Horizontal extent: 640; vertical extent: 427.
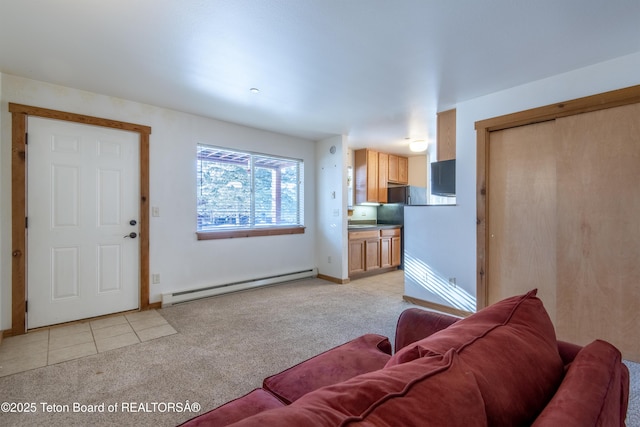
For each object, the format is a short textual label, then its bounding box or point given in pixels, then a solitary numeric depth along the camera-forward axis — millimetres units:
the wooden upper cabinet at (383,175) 5902
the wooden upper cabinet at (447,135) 3512
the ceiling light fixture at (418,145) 4512
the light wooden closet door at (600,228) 2293
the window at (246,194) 3986
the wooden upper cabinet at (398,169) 6180
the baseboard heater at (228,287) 3629
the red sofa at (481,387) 517
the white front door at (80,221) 2865
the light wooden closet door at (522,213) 2725
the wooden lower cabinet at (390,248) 5537
